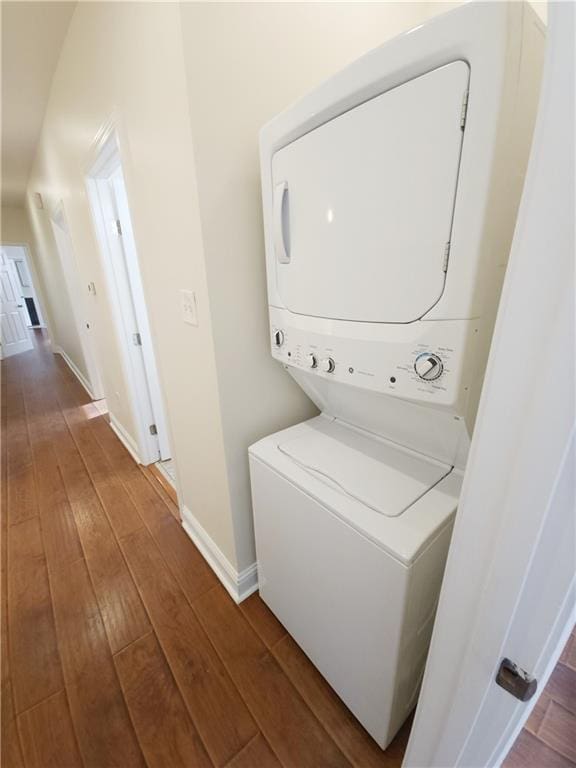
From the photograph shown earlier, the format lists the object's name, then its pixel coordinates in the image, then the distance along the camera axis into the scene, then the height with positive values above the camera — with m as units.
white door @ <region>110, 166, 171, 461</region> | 1.93 -0.19
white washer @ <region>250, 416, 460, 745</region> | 0.76 -0.71
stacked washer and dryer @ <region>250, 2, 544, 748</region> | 0.55 -0.08
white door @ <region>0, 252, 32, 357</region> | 6.09 -0.68
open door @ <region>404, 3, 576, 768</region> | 0.29 -0.22
